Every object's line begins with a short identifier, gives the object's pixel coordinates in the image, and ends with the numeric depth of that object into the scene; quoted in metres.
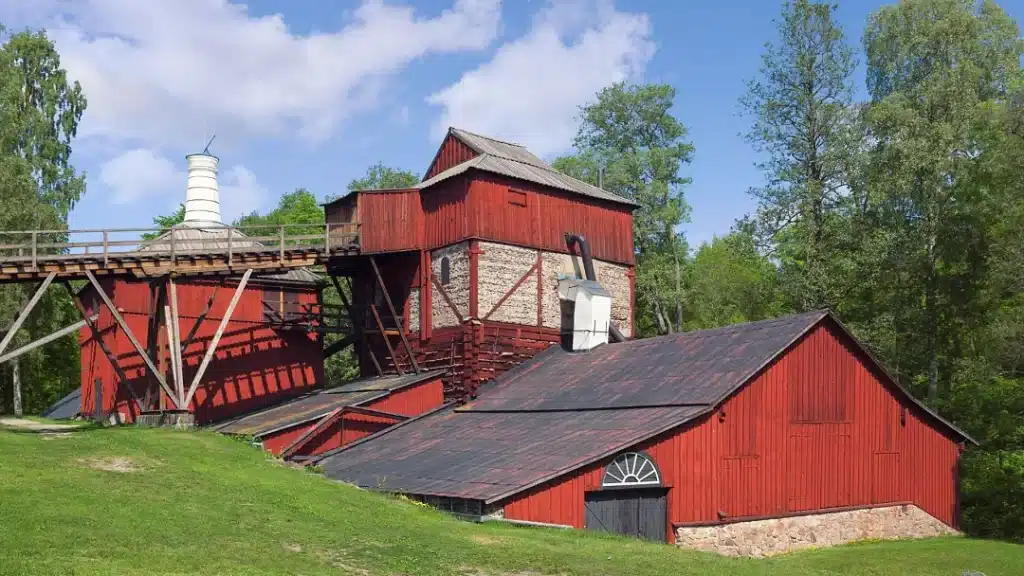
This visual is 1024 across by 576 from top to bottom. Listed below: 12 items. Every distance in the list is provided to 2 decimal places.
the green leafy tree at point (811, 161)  45.09
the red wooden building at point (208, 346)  41.66
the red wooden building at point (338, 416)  34.78
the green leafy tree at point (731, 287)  48.59
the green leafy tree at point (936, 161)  42.78
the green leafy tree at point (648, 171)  58.00
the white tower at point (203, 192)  49.09
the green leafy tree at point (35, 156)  47.72
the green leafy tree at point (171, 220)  80.77
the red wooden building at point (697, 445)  25.81
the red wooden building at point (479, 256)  38.88
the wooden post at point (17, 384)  53.81
